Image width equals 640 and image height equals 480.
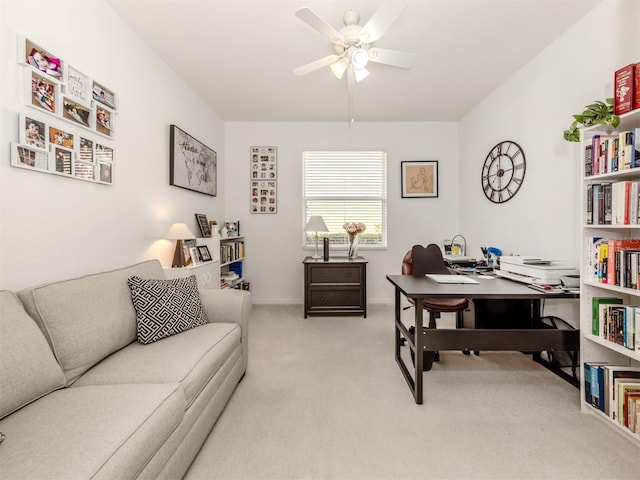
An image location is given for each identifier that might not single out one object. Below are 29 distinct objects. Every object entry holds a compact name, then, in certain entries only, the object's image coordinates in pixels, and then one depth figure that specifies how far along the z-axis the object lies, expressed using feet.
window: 14.70
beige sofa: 2.99
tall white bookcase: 5.93
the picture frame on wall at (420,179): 14.57
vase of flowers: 13.05
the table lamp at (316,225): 12.74
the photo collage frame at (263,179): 14.58
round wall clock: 10.03
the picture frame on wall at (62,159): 5.56
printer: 6.72
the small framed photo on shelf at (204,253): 10.24
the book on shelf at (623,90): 5.30
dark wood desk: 6.35
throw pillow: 5.84
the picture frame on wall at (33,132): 4.99
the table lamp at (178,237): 8.79
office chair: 8.37
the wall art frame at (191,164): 9.59
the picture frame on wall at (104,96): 6.52
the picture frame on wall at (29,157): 4.88
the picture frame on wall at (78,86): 5.84
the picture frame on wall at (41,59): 5.01
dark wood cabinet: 12.66
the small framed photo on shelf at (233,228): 13.62
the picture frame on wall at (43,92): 5.12
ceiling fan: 5.85
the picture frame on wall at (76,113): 5.76
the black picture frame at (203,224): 11.44
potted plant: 5.55
